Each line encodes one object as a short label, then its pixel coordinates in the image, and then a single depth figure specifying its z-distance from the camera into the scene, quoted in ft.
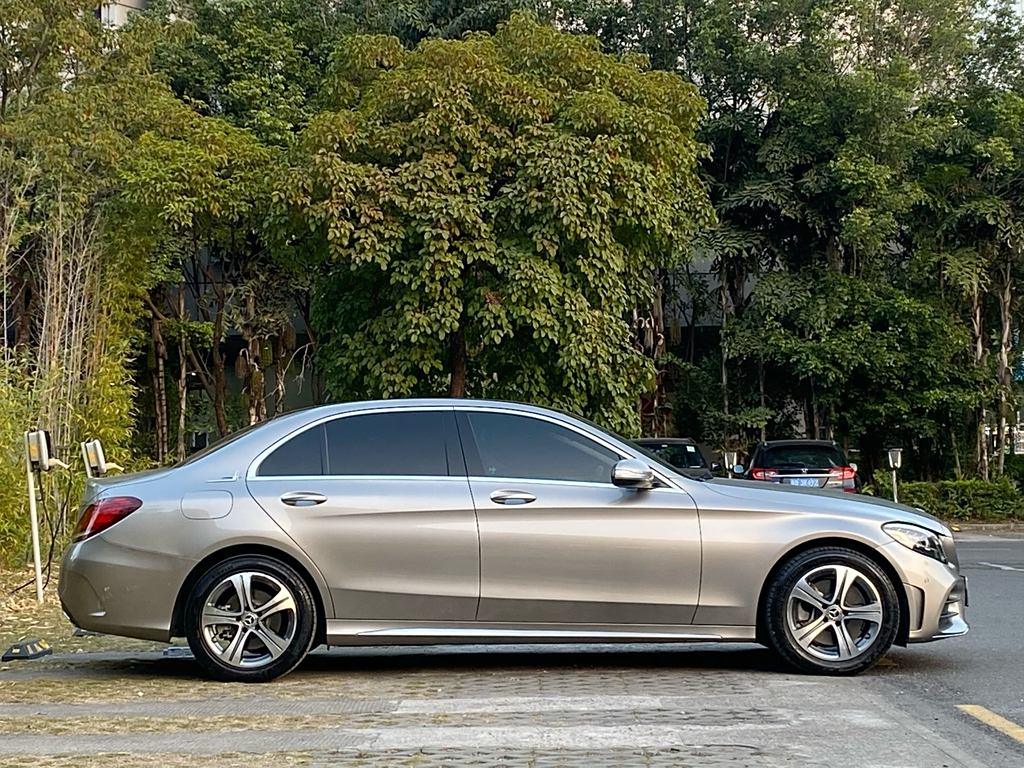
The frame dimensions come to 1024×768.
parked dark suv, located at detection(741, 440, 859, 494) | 65.77
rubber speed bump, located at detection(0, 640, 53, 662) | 30.17
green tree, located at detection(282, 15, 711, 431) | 68.08
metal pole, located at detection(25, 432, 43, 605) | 40.55
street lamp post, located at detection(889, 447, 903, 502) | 77.25
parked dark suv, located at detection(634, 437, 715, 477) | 65.87
